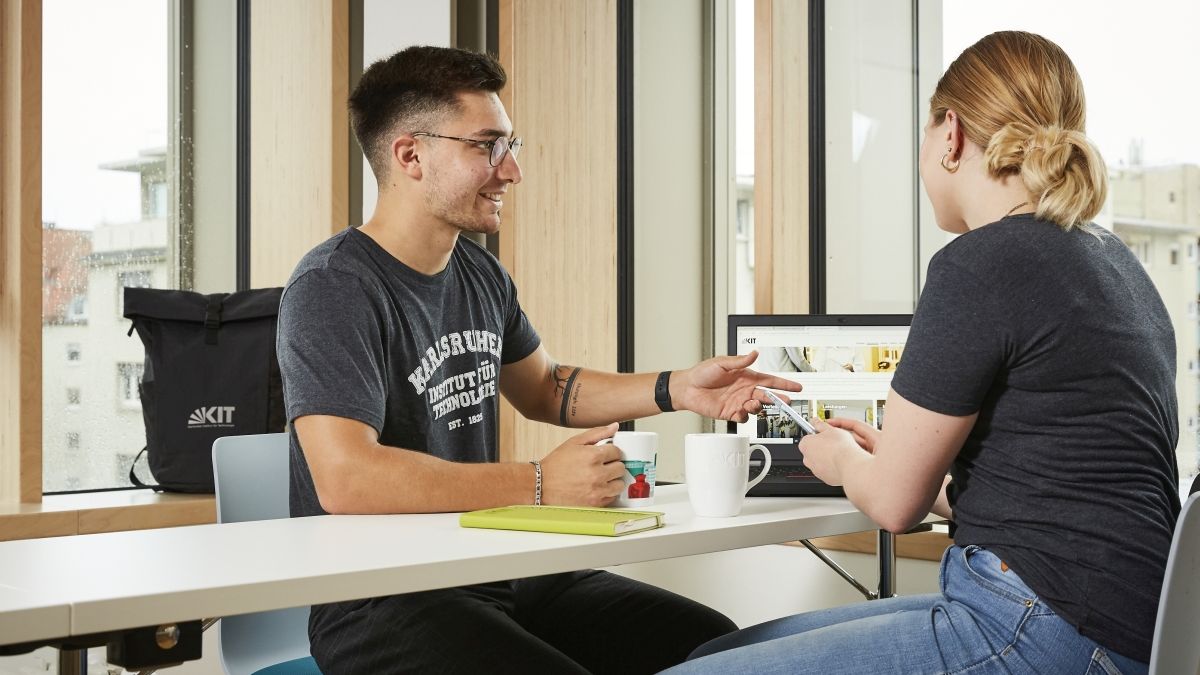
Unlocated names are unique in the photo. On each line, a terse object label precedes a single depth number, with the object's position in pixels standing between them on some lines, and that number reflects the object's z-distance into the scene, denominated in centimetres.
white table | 93
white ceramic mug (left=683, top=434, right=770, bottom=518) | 147
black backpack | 282
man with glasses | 144
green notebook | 127
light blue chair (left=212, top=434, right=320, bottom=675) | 183
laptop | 199
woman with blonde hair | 113
